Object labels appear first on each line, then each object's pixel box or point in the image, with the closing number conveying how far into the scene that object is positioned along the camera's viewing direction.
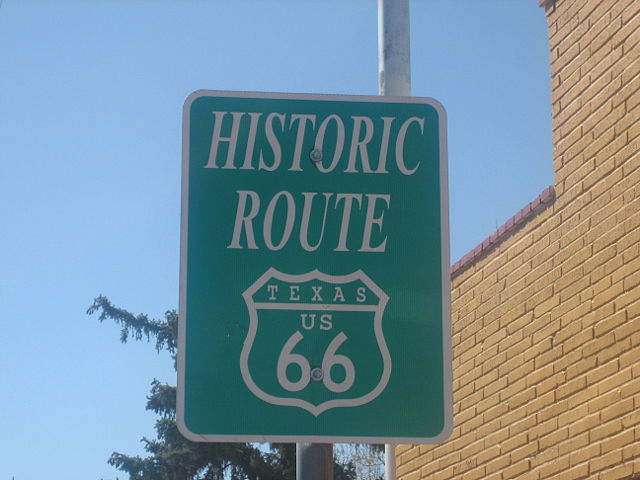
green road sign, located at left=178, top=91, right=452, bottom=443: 3.70
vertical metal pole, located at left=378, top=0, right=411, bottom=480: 4.90
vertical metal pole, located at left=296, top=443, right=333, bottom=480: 3.58
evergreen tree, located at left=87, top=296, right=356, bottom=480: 25.31
